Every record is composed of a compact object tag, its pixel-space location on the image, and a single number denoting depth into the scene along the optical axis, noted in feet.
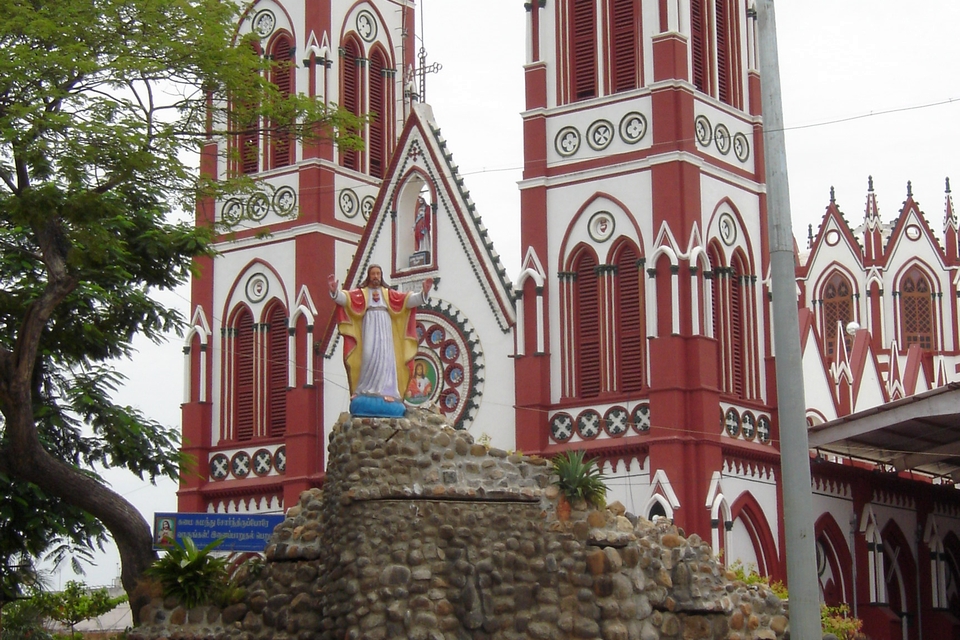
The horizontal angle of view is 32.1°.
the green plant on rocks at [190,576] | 75.00
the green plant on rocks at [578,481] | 71.05
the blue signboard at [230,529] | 84.69
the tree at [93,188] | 72.74
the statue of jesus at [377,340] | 72.74
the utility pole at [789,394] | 46.96
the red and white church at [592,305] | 114.83
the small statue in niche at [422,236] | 128.88
